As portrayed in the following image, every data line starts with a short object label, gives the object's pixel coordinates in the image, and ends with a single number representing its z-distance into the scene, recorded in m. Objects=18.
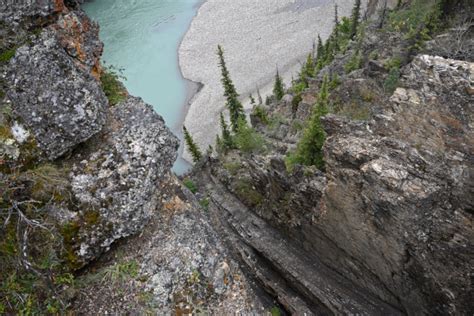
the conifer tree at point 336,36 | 44.04
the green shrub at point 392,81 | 23.19
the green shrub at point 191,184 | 29.52
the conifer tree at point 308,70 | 40.25
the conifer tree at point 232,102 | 34.04
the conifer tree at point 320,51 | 43.94
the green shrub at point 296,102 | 33.34
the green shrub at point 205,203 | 25.35
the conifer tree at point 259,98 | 41.90
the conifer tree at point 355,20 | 45.50
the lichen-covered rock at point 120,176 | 9.94
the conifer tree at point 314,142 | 18.92
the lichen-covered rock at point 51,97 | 9.55
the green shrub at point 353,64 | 32.16
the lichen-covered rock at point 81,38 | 10.82
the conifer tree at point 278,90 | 39.69
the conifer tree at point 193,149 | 35.81
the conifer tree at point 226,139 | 34.47
